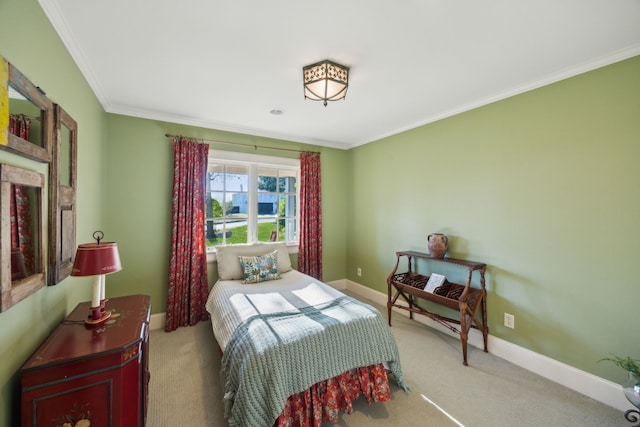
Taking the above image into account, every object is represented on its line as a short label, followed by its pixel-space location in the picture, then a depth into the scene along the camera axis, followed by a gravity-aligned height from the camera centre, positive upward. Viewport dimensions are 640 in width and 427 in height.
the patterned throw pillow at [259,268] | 3.03 -0.62
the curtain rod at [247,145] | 3.07 +0.99
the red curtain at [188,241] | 3.01 -0.29
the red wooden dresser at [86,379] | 1.06 -0.71
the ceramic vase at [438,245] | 2.75 -0.32
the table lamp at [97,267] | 1.41 -0.28
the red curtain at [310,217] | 3.95 -0.02
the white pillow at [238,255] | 3.11 -0.50
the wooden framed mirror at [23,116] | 0.97 +0.46
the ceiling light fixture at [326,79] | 1.90 +1.04
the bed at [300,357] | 1.51 -0.94
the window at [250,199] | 3.45 +0.26
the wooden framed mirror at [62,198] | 1.42 +0.12
